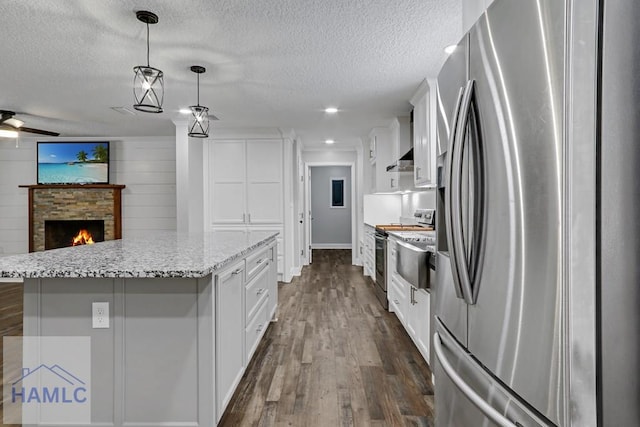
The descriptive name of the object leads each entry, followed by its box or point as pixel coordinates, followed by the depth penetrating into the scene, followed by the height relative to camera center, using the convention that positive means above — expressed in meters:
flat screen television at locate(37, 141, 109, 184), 6.13 +0.82
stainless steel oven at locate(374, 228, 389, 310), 4.02 -0.64
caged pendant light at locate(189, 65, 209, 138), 3.06 +0.84
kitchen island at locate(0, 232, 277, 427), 1.63 -0.55
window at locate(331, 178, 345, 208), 9.88 +0.54
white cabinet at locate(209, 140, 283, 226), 5.63 +0.45
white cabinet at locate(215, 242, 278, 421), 1.78 -0.64
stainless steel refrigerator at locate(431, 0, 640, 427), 0.72 +0.00
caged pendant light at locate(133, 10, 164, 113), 2.23 +0.86
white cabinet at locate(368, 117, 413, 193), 4.77 +0.83
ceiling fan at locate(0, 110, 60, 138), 4.56 +1.16
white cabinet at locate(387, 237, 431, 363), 2.49 -0.75
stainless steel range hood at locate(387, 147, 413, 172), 4.07 +0.54
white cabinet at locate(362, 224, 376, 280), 5.11 -0.60
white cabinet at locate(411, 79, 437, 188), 3.39 +0.74
